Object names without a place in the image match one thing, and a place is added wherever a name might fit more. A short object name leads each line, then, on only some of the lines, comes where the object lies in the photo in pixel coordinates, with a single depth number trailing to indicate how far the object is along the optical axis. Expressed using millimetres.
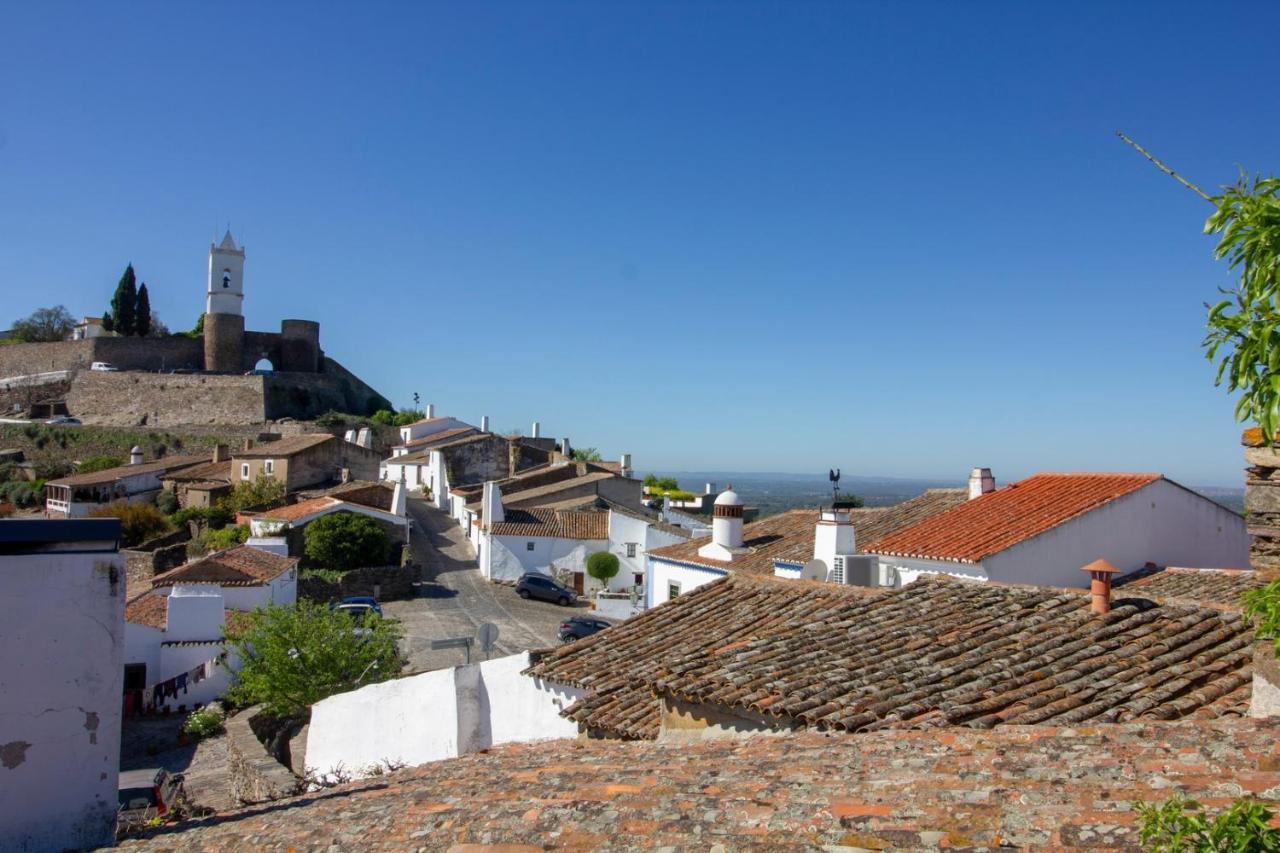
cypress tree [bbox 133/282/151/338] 74500
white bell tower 69062
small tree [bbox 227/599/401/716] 16578
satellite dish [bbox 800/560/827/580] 15031
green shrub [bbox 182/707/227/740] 19062
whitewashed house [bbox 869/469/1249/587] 12469
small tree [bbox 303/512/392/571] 34062
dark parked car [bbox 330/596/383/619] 27656
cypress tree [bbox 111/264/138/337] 73562
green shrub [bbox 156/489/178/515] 45062
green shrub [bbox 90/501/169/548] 39772
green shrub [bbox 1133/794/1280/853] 2793
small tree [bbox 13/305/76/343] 81688
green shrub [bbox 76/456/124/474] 53594
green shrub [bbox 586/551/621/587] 33575
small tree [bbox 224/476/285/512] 42906
